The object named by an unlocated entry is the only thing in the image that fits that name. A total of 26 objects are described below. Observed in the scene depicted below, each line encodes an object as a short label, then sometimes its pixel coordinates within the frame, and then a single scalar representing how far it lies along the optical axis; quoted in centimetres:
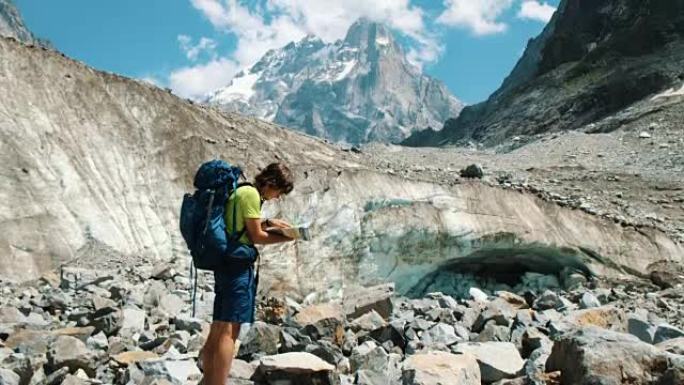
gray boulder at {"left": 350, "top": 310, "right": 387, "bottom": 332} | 879
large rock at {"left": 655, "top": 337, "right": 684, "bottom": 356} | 713
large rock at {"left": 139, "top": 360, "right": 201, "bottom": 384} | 626
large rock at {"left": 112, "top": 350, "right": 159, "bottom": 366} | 670
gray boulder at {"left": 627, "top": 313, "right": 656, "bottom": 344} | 878
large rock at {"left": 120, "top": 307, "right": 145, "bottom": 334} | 827
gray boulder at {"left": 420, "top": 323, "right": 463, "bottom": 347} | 840
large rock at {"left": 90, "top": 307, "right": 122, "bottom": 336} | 796
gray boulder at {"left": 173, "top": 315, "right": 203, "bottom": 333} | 839
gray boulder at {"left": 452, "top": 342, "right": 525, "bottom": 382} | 678
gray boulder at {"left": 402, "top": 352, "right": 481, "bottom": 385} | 612
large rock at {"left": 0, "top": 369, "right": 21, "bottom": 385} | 581
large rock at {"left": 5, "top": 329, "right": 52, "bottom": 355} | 693
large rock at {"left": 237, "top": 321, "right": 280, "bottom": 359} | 707
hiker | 549
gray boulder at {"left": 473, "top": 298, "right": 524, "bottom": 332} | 948
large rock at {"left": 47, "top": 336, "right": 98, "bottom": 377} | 641
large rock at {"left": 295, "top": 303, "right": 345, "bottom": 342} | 798
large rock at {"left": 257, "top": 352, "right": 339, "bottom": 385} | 610
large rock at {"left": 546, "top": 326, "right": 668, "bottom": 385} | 589
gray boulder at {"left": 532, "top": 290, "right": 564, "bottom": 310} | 1230
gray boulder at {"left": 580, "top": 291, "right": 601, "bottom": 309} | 1224
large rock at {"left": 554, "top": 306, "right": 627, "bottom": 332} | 948
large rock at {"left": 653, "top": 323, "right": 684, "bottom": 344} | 852
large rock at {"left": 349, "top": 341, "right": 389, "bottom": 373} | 691
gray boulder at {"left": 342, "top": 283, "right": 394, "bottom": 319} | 1012
